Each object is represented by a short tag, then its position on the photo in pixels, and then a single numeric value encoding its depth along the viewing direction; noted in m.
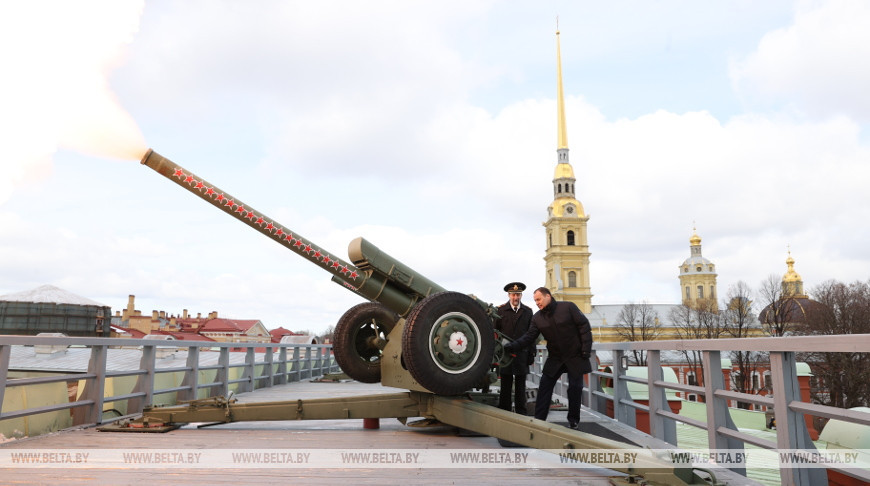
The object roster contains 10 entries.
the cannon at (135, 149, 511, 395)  5.67
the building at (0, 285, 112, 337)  42.06
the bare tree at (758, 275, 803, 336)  50.85
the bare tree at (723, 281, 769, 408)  46.12
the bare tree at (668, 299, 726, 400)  56.63
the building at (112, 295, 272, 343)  74.75
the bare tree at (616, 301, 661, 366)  72.69
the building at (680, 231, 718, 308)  106.12
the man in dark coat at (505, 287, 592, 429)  6.11
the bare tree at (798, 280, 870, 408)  35.25
